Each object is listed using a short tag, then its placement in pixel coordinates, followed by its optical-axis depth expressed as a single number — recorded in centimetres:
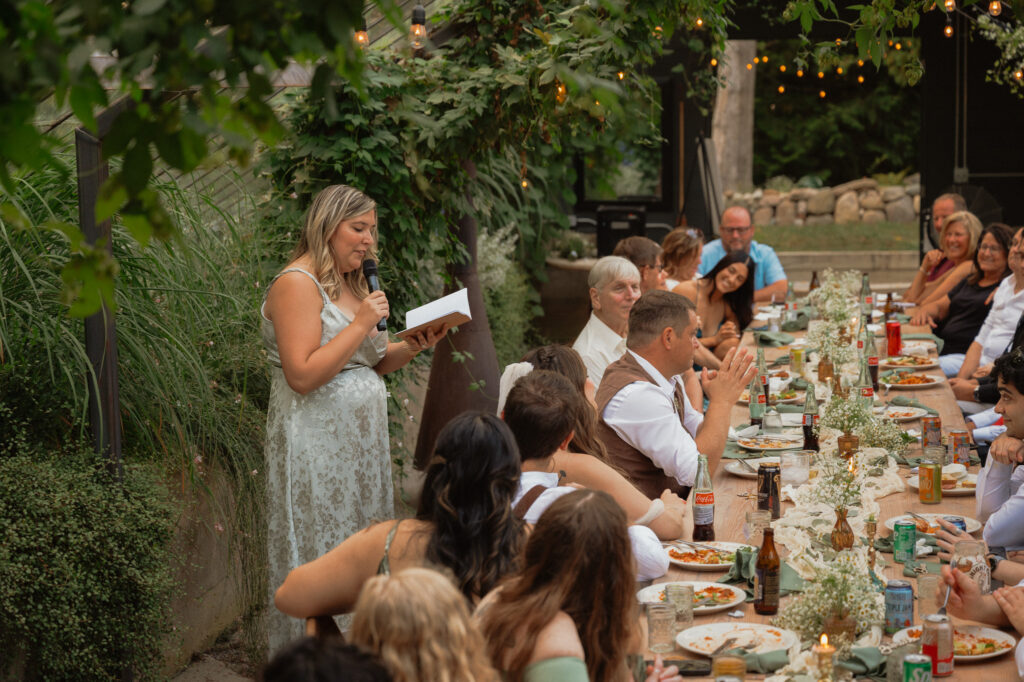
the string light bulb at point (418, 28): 517
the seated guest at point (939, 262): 789
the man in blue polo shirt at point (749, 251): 780
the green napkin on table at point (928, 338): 699
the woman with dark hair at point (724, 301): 671
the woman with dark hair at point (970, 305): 689
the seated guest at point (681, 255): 708
